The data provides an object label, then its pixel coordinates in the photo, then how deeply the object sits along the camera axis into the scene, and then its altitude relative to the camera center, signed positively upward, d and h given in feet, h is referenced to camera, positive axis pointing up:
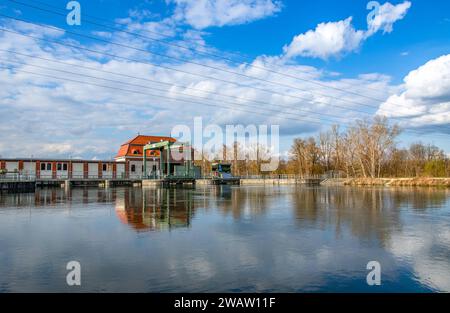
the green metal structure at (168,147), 174.81 +13.00
